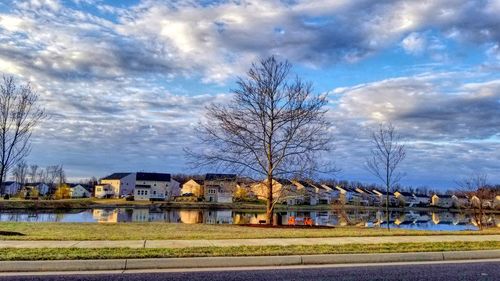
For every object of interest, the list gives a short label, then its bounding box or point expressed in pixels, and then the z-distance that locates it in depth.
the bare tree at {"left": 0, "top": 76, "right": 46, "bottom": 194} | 17.77
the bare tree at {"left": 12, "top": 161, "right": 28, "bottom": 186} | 103.19
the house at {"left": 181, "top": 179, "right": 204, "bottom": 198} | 106.83
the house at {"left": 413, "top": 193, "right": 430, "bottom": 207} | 133.40
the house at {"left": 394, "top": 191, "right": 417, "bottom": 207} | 122.84
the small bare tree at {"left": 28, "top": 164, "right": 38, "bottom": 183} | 127.28
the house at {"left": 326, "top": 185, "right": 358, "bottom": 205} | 117.03
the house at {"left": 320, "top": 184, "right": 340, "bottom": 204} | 106.16
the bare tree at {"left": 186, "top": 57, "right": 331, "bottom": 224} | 21.05
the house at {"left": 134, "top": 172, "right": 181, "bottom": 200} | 105.38
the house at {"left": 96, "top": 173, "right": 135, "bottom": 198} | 112.88
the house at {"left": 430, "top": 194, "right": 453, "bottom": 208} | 125.62
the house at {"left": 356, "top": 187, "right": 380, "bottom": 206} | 121.37
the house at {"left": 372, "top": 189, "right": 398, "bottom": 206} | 117.49
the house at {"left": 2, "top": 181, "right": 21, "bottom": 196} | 127.89
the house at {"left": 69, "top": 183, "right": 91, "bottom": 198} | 116.56
